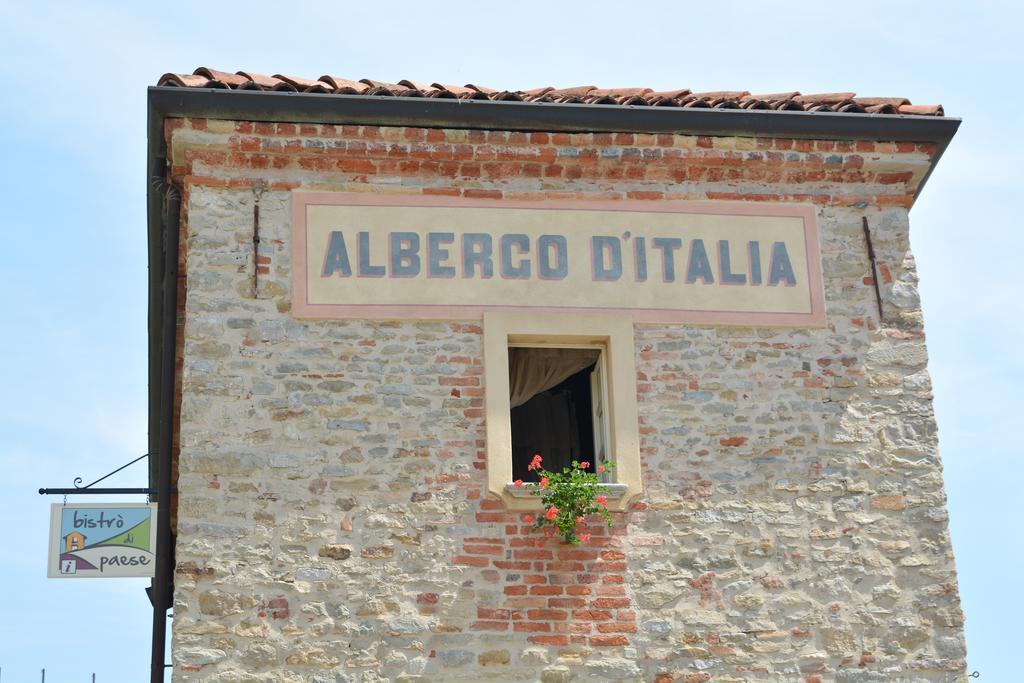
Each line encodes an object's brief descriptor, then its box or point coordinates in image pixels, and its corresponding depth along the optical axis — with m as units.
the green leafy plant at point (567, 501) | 9.91
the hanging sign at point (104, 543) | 10.59
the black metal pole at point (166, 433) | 10.51
